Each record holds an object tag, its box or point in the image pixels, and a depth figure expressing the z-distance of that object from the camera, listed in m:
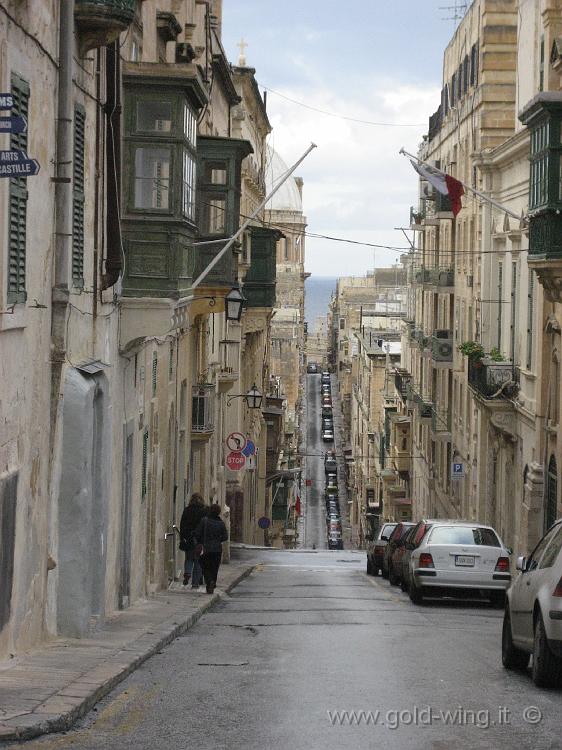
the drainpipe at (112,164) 17.36
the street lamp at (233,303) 29.67
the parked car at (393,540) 29.72
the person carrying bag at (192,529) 23.89
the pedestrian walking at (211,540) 22.36
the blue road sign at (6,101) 9.42
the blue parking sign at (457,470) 45.93
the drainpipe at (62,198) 13.71
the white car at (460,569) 22.53
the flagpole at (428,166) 29.02
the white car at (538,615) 11.48
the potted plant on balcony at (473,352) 37.72
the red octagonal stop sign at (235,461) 39.69
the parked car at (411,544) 24.31
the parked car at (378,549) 33.62
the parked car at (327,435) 145.11
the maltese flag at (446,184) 31.27
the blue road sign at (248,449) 41.62
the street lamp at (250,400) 44.01
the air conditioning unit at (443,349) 51.72
